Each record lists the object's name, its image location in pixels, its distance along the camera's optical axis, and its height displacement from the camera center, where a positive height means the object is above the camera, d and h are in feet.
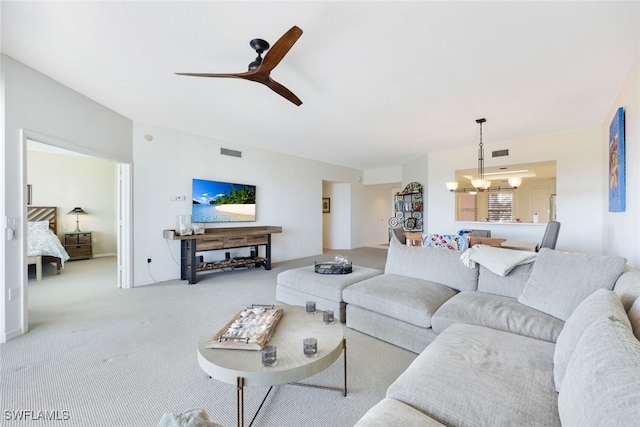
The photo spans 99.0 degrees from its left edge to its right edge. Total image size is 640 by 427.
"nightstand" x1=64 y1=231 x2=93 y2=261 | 20.83 -2.60
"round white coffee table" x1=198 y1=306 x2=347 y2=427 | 4.40 -2.58
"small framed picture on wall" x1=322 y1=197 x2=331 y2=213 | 28.53 +0.74
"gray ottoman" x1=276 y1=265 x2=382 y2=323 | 9.10 -2.69
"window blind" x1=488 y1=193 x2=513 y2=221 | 31.19 +0.59
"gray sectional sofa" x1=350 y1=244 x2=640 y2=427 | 2.80 -2.41
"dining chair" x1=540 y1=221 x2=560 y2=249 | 11.54 -1.01
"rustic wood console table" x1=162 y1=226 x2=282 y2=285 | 14.53 -1.95
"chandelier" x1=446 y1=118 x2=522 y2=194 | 14.96 +1.64
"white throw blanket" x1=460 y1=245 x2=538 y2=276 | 7.54 -1.37
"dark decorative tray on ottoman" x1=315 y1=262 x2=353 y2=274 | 10.39 -2.20
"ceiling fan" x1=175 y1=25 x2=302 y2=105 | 6.23 +3.88
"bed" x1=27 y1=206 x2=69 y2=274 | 16.07 -2.05
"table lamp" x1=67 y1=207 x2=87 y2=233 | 21.51 -0.14
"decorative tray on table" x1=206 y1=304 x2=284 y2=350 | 5.10 -2.46
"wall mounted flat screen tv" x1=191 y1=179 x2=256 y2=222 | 16.48 +0.62
